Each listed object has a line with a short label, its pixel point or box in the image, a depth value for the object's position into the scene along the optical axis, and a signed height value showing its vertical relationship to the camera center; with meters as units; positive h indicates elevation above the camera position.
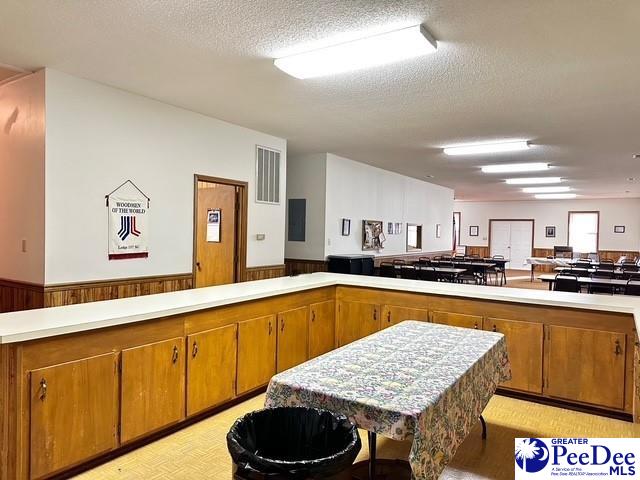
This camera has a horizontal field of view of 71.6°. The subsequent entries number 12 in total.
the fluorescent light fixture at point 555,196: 14.46 +1.35
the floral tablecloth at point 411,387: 1.70 -0.67
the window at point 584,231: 15.63 +0.18
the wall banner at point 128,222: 4.38 +0.06
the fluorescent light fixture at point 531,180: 10.48 +1.34
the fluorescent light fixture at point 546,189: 12.62 +1.35
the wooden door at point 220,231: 5.98 -0.02
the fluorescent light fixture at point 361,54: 3.02 +1.32
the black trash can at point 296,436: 1.55 -0.78
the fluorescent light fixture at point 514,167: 8.41 +1.32
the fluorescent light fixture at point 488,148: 6.55 +1.34
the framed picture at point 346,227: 8.30 +0.09
